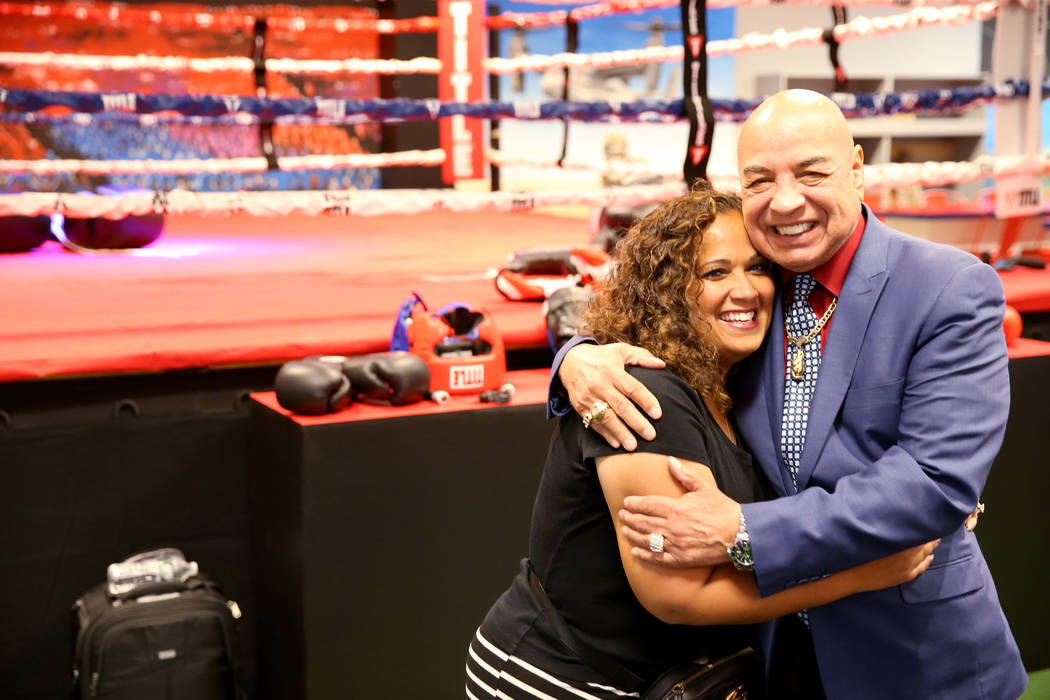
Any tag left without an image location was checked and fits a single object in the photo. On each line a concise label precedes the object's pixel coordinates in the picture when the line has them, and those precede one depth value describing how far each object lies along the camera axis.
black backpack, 2.27
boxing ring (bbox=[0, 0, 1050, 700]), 2.47
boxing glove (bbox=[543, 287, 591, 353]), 2.69
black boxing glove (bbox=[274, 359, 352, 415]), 2.25
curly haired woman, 1.38
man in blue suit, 1.31
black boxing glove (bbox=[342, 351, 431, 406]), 2.33
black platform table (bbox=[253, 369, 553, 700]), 2.28
